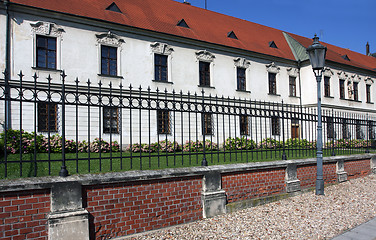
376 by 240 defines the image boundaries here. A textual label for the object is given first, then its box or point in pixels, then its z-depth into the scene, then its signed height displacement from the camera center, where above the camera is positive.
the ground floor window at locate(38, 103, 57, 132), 13.71 +0.45
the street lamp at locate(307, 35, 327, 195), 7.73 +1.48
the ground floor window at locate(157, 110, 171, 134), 15.64 +0.24
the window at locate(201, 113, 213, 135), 17.36 +0.08
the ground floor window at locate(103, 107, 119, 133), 15.46 +0.30
